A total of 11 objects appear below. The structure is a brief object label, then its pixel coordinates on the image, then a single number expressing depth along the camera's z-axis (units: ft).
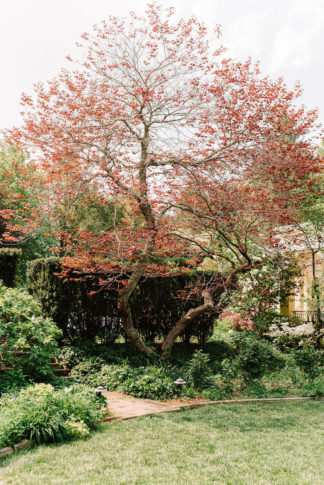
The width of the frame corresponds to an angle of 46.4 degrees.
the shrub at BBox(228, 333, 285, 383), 23.25
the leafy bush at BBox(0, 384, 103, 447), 12.89
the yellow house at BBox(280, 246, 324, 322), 30.19
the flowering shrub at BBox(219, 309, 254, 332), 32.68
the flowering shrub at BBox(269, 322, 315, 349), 34.88
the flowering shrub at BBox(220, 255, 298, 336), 31.86
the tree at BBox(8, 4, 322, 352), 25.11
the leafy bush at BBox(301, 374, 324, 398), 21.37
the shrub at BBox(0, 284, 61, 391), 17.92
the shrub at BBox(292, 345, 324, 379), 24.00
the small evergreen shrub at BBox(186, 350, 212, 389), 21.76
